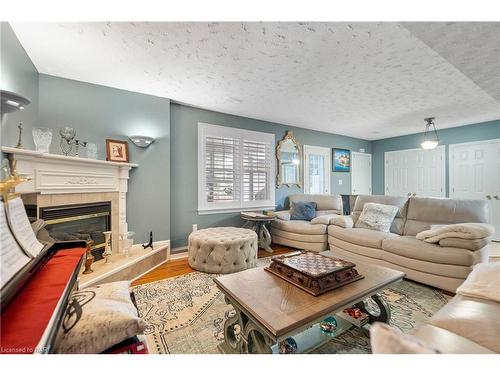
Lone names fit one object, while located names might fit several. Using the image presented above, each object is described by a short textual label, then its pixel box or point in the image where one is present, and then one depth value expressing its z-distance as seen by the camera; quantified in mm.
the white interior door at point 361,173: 5883
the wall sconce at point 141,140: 2918
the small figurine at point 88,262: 2146
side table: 3542
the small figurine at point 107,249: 2419
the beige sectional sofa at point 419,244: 2107
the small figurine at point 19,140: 1756
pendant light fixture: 4072
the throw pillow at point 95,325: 766
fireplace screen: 2168
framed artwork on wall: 5461
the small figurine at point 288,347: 1298
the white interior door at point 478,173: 4199
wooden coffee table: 1055
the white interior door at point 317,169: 4965
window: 3664
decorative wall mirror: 4504
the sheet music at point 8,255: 760
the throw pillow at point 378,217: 3053
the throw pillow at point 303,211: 4000
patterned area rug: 1440
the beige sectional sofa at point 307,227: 3383
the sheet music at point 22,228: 947
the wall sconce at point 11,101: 1397
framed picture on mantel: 2760
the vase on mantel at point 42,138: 2051
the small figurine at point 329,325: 1499
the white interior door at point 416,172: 4984
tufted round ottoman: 2580
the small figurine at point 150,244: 2899
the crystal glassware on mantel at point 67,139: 2381
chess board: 1318
